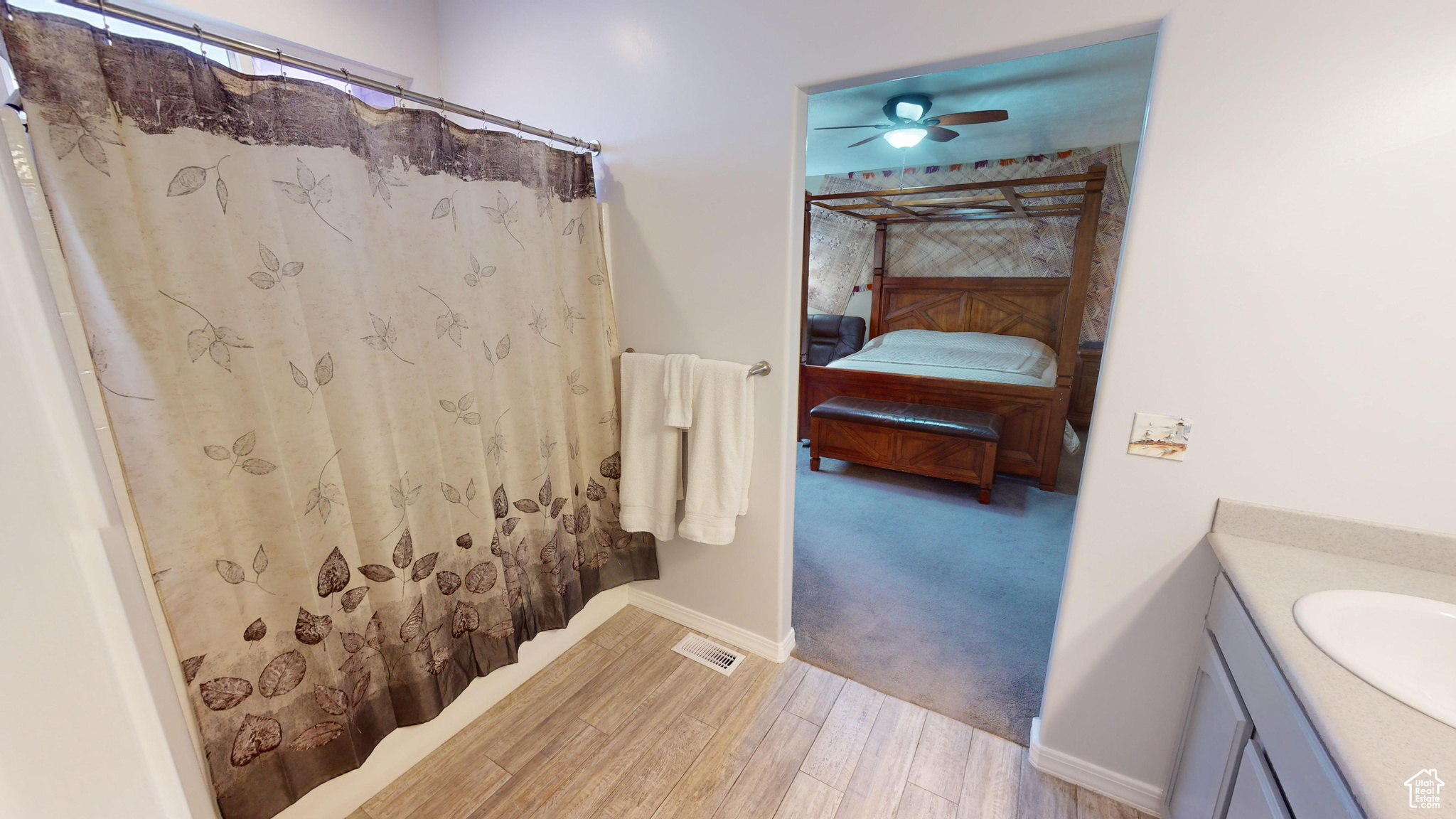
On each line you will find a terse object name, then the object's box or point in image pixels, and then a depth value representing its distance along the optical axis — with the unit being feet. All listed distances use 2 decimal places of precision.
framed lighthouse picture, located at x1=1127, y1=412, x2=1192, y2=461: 4.21
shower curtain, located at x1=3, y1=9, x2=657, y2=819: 3.23
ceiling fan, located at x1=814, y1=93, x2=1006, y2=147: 9.06
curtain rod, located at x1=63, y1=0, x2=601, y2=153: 3.21
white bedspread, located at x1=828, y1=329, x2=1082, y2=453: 12.48
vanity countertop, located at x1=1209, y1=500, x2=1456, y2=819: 2.32
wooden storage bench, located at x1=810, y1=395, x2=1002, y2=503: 11.12
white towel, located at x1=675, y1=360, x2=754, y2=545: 5.86
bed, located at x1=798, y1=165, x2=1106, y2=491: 11.05
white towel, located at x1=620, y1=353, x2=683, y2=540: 6.34
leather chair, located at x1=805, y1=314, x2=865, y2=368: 17.85
